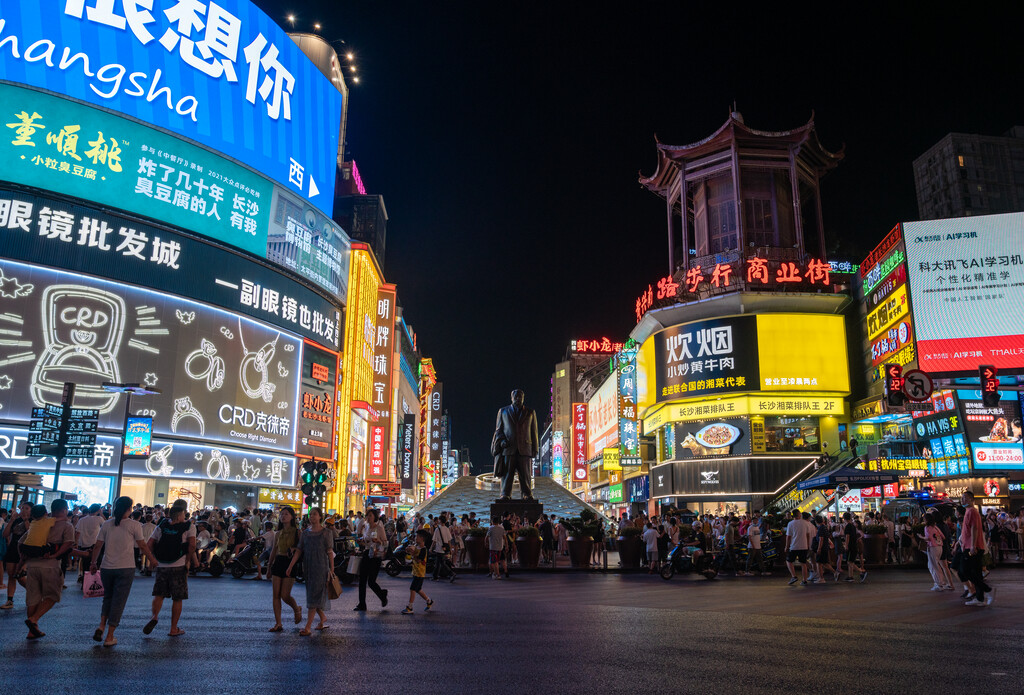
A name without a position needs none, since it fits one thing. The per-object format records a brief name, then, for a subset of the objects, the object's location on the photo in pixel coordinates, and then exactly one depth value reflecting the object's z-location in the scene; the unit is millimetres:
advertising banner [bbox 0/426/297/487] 30375
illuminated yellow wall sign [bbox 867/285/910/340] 39162
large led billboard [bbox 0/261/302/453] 30766
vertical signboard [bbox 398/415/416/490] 77375
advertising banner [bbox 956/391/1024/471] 37562
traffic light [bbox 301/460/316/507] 21703
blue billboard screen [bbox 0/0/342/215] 33531
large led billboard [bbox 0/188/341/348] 31188
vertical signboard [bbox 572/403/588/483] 94562
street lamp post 21766
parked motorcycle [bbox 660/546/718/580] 20266
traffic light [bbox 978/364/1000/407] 19875
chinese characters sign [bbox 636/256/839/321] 47250
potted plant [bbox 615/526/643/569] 23750
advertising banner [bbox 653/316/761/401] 46188
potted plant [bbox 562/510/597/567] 23547
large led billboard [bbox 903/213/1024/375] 35781
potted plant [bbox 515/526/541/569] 23406
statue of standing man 25922
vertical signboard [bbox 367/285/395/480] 63688
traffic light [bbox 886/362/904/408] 21797
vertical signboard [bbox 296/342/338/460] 43781
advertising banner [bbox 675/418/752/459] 45719
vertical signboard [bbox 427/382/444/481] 131625
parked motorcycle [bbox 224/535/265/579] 20547
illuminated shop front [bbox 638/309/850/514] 45188
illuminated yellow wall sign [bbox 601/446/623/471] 59812
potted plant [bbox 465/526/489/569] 23109
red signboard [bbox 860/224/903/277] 39219
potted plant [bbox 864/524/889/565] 23859
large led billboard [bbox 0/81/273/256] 31859
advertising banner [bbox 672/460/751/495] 45219
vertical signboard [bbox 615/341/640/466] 56500
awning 24438
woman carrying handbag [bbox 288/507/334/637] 9969
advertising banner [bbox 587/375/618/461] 66875
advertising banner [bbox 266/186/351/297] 42781
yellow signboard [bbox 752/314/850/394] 45625
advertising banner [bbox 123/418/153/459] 24906
